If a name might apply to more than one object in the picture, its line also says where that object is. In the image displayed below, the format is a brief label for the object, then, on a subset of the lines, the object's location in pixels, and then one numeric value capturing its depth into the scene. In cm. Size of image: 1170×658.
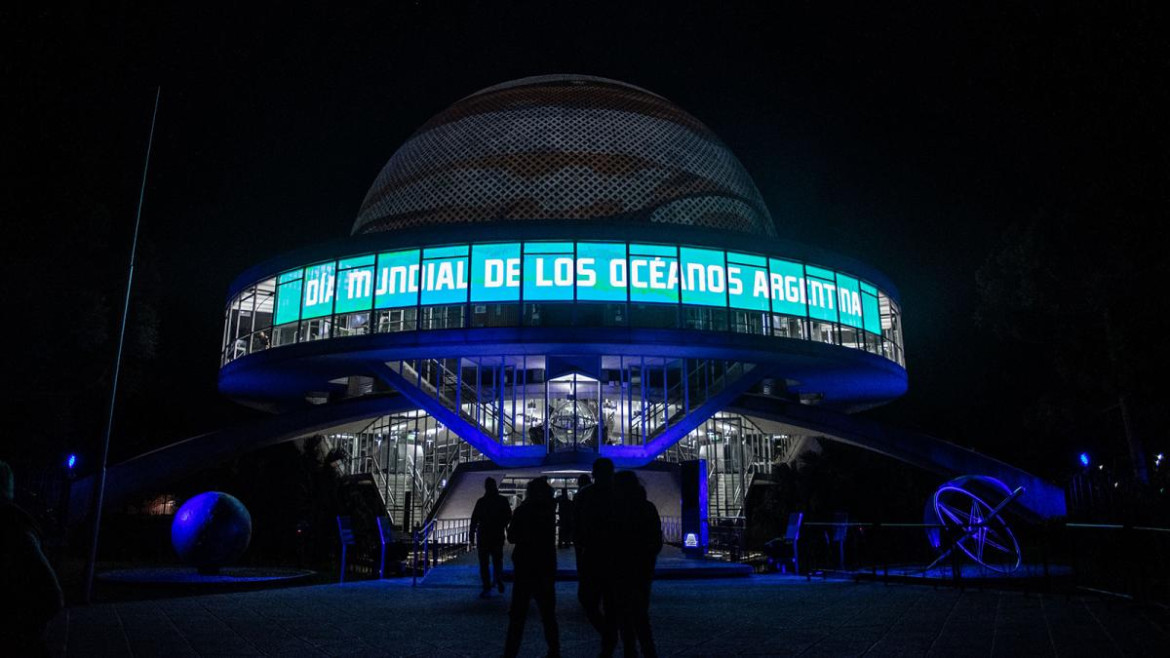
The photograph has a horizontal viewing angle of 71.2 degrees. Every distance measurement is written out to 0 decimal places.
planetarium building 2611
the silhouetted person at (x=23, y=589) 367
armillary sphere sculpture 1658
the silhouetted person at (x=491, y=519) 1129
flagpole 1216
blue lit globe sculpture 1772
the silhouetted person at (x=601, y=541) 624
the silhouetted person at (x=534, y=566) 666
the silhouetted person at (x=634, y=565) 610
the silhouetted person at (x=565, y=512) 1542
